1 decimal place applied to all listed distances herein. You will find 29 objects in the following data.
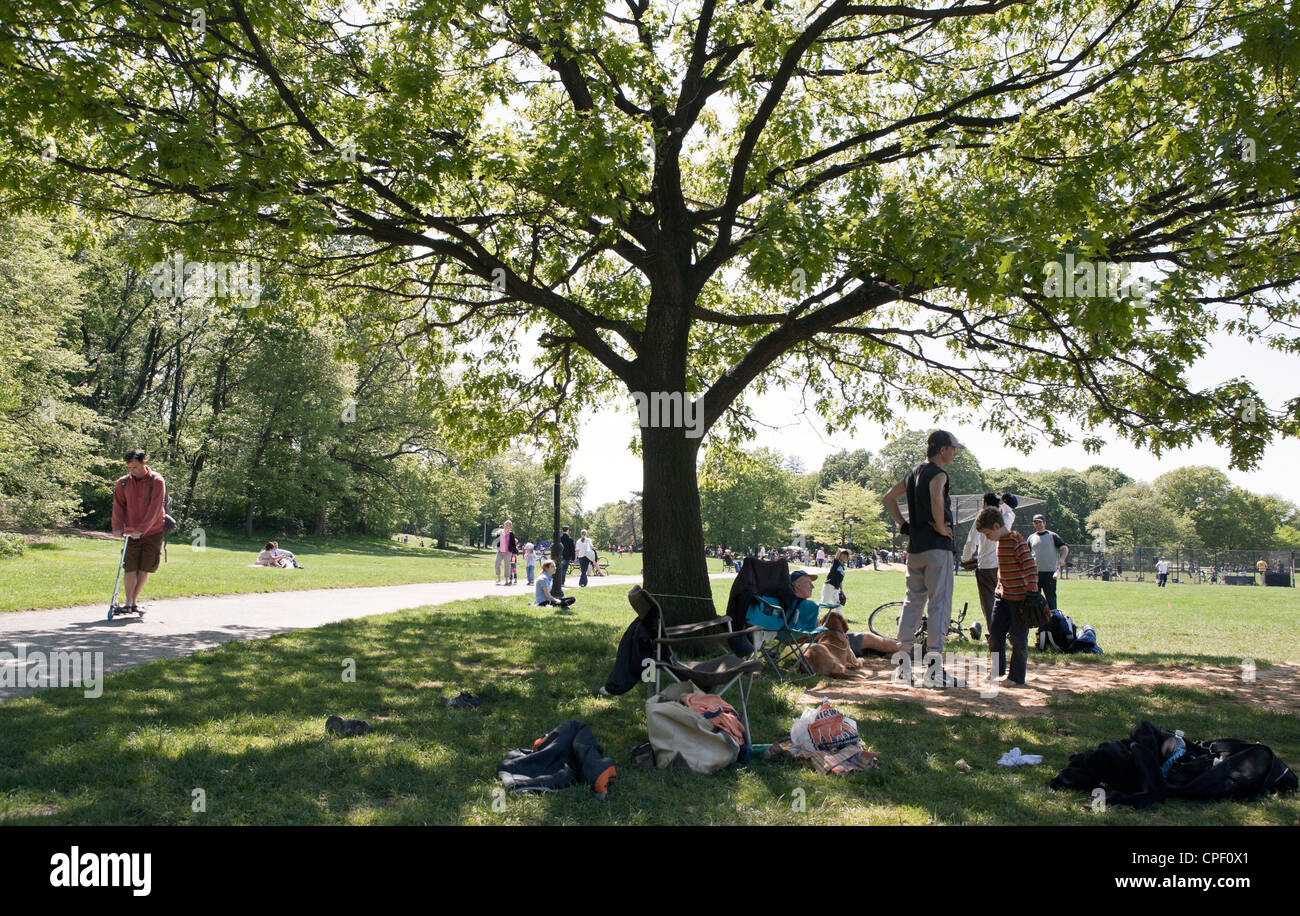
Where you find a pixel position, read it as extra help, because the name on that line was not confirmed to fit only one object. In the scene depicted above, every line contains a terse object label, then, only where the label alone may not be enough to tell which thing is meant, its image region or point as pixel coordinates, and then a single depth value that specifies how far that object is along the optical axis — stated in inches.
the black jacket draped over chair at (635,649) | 257.8
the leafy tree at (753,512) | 3503.9
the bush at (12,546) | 746.5
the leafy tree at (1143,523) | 3767.2
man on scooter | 394.3
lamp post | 709.0
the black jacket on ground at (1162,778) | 172.4
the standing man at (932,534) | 296.8
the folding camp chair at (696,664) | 228.8
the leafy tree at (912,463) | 3720.5
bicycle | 445.8
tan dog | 338.6
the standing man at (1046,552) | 454.3
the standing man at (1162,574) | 1497.3
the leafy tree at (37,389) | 912.3
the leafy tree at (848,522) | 2947.8
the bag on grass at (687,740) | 194.9
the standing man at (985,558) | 408.5
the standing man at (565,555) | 686.5
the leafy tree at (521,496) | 3016.7
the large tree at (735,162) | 266.4
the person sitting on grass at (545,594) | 652.1
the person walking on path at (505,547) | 929.5
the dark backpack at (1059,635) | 429.4
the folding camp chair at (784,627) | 341.7
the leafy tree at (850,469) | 4741.6
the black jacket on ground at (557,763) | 175.6
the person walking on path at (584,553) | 963.9
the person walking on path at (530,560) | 1037.8
